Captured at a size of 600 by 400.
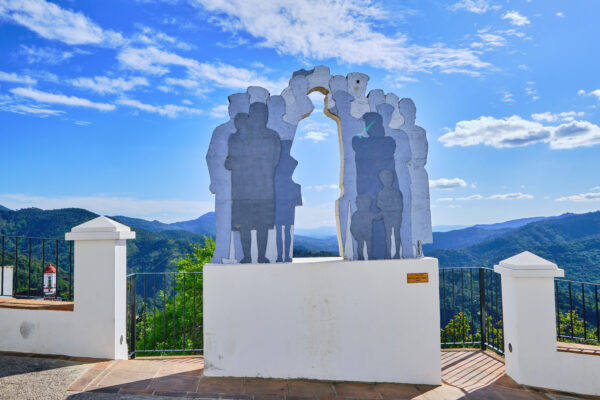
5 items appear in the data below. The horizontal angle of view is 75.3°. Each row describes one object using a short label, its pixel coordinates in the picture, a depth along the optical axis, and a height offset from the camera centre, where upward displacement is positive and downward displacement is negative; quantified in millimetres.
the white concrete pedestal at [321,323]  4031 -1026
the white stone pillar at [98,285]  4152 -617
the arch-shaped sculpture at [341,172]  4176 +584
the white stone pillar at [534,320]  4137 -1040
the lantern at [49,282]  8472 -1185
